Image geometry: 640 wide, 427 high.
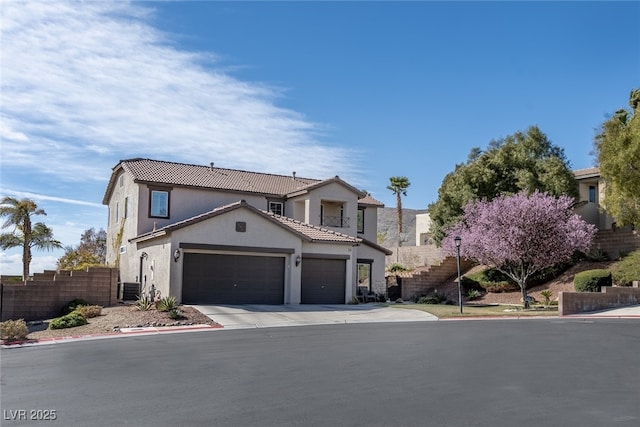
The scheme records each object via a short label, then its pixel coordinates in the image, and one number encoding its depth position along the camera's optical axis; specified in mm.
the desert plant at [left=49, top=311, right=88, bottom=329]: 22578
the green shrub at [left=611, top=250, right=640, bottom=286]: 33438
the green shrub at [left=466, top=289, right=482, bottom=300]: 39250
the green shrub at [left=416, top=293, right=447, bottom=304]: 37531
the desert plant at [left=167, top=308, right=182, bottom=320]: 23906
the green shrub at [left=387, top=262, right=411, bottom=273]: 45762
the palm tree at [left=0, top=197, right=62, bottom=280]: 40125
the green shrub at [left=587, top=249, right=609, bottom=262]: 38562
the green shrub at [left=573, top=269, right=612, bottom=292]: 33000
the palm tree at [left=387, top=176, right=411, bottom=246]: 59062
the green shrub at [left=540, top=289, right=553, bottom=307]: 33594
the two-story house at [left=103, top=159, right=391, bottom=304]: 29391
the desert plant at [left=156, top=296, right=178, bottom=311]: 25031
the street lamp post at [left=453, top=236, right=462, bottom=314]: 30655
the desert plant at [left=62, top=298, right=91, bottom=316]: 27081
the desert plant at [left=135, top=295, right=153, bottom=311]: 25688
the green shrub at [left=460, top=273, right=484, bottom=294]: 40344
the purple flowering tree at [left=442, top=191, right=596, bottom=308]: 32750
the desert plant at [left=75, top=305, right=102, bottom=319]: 24812
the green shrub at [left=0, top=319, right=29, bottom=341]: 19203
